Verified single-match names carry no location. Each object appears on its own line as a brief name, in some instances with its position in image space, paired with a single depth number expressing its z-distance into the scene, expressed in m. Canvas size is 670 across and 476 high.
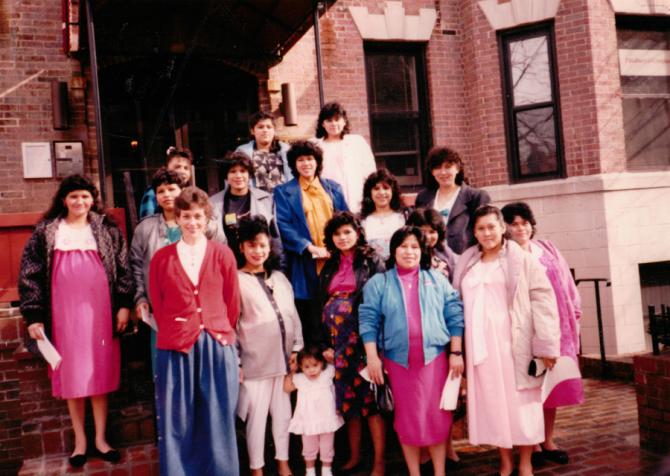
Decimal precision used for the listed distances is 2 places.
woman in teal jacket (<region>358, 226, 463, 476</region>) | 3.80
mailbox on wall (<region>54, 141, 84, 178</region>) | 6.68
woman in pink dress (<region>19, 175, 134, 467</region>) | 3.79
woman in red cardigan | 3.60
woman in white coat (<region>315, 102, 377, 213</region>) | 4.93
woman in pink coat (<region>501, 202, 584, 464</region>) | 4.09
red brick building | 6.77
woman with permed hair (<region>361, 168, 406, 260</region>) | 4.41
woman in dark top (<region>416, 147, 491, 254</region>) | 4.52
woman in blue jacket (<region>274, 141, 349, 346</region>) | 4.44
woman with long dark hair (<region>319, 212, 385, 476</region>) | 3.99
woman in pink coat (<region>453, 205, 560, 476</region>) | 3.84
